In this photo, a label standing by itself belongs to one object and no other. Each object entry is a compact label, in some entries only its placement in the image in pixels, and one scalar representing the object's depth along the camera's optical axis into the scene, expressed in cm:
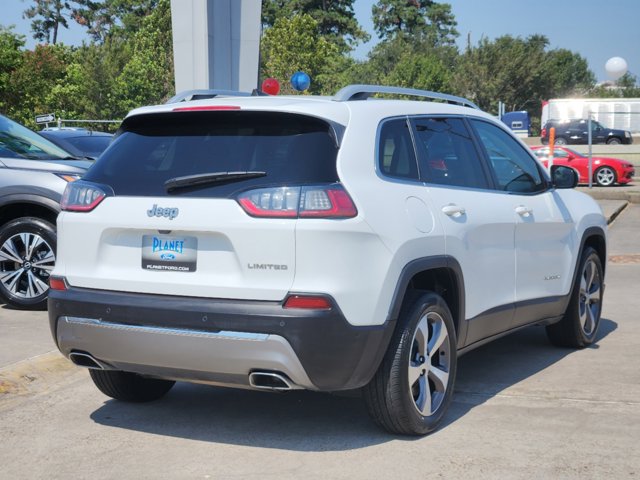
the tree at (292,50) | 6381
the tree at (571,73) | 9731
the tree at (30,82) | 2783
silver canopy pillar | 1477
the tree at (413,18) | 9788
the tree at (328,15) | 9169
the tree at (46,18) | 9712
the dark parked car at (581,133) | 4794
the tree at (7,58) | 2584
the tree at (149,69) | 5462
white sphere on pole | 6538
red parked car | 2888
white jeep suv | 449
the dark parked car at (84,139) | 1471
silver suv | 864
